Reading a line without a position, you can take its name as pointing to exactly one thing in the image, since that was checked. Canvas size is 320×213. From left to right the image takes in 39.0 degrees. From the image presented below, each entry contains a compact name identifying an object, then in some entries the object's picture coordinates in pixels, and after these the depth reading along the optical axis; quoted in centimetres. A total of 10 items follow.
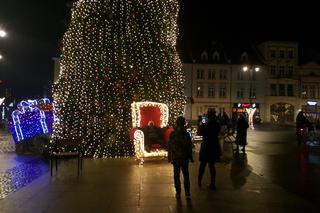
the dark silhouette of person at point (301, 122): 2152
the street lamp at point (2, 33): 1536
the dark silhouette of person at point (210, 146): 981
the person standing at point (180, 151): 874
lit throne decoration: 1398
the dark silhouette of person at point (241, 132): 1759
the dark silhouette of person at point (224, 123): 2634
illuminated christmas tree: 1562
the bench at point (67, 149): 1208
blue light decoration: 1806
